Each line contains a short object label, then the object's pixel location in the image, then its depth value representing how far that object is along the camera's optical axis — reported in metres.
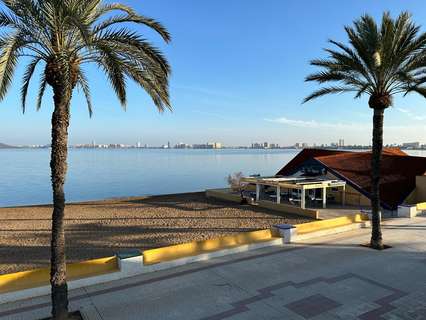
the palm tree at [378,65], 11.94
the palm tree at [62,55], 6.74
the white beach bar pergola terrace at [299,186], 24.36
